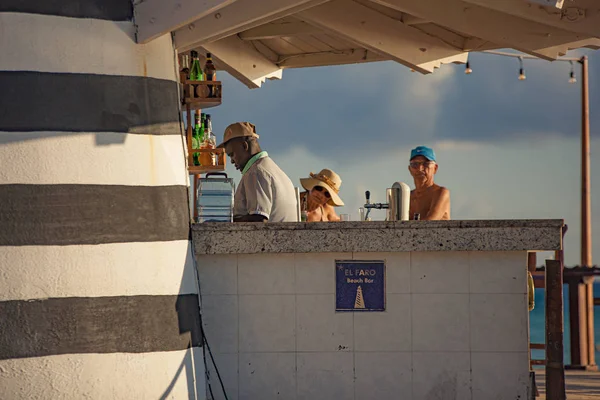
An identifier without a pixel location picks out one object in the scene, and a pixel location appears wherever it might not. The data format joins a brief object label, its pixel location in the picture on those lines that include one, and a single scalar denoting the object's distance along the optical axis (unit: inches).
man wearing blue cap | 603.8
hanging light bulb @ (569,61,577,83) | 1223.3
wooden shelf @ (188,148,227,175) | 572.0
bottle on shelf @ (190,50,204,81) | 598.3
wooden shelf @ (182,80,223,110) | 553.9
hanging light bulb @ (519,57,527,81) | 1211.4
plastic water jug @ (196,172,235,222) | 529.0
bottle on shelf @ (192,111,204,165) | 624.6
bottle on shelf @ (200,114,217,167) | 575.6
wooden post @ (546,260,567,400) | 517.0
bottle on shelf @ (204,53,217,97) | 580.7
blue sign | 506.9
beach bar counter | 504.1
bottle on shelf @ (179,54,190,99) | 554.4
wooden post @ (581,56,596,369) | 1135.6
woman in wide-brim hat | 684.6
